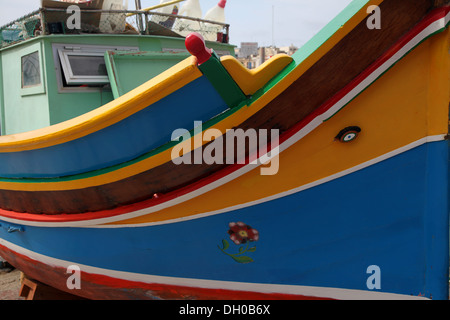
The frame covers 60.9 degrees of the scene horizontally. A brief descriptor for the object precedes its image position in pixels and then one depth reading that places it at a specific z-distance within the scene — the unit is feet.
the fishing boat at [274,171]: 5.25
